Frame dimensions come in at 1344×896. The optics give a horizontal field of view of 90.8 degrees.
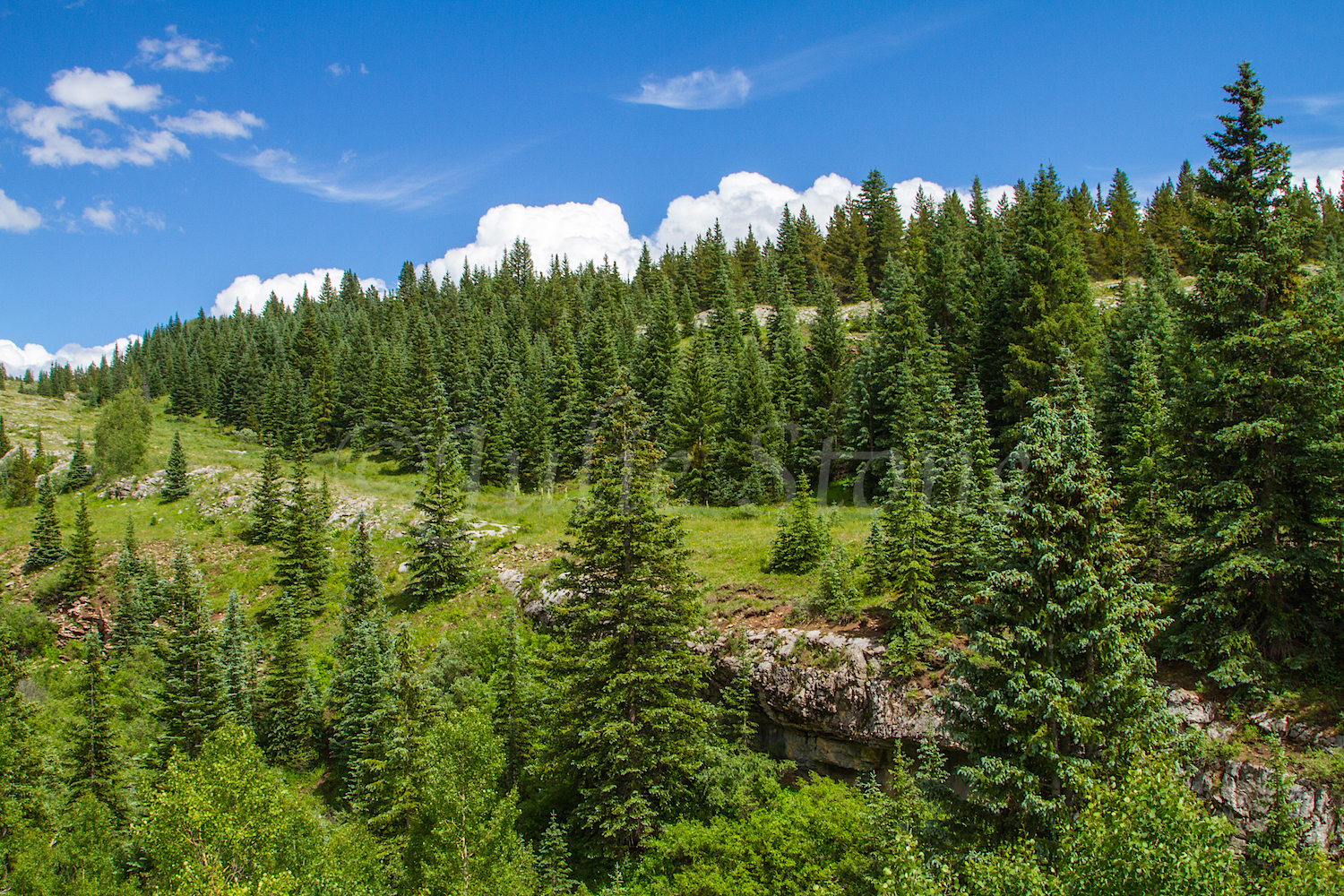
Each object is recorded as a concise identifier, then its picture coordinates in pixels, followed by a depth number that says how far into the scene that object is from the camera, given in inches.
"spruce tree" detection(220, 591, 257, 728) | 1393.9
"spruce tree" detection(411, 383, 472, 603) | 1587.1
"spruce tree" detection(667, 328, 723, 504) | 2018.9
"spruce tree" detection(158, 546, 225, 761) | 1339.8
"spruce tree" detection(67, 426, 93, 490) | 2849.4
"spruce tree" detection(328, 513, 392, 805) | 1170.6
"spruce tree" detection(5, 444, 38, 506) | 2728.8
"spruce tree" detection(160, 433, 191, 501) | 2539.4
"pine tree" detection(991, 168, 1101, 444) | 1578.5
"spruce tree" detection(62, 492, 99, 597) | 2044.8
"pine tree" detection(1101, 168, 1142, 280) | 3336.6
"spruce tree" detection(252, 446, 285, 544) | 2134.6
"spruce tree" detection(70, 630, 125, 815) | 1268.5
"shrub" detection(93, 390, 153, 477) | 2810.0
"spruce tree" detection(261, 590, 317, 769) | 1409.9
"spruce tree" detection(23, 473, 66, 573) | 2180.1
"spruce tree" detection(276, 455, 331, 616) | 1817.2
